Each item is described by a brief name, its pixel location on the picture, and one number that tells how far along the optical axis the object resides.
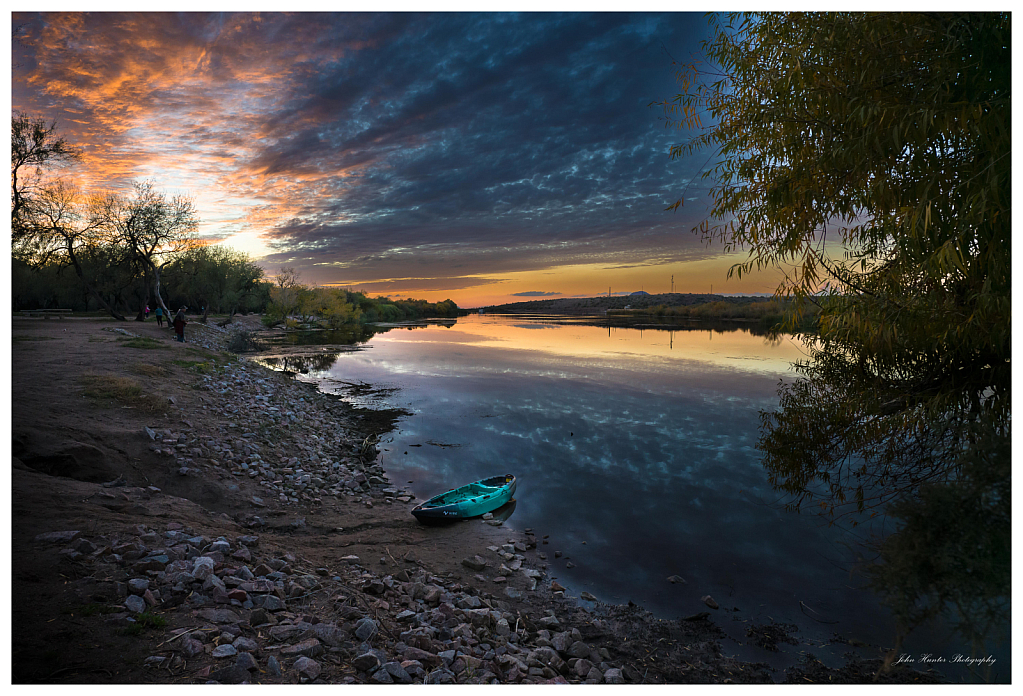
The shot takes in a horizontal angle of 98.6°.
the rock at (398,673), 3.65
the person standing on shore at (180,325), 25.41
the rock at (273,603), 4.24
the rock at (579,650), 4.86
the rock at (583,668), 4.50
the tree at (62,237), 15.15
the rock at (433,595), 5.50
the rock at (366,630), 4.13
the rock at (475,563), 7.14
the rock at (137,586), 3.83
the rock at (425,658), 3.94
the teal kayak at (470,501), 8.66
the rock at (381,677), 3.61
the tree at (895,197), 4.04
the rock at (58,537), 4.26
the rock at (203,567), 4.23
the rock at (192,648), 3.32
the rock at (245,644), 3.46
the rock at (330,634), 3.87
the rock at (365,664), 3.64
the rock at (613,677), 4.52
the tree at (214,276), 40.81
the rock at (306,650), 3.58
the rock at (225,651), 3.34
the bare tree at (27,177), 14.74
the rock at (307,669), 3.40
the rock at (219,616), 3.76
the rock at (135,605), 3.60
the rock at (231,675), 3.26
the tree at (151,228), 31.14
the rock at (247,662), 3.29
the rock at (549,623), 5.61
